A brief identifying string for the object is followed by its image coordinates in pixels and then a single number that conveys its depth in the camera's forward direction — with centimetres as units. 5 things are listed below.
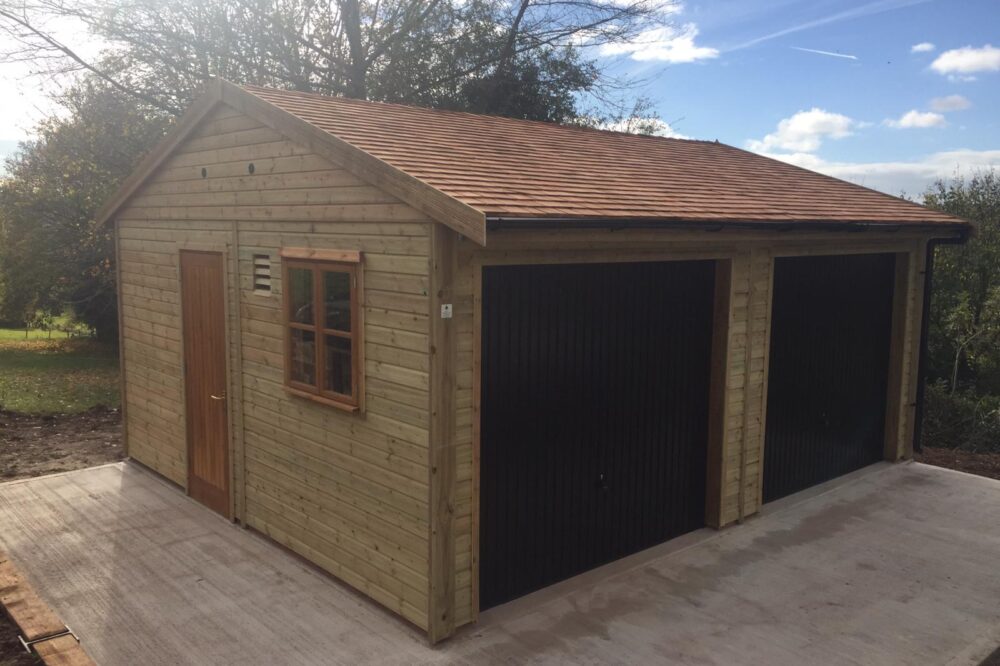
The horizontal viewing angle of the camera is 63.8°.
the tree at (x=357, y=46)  1605
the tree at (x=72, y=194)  1742
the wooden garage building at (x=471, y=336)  538
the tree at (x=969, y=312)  1452
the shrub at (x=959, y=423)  1110
